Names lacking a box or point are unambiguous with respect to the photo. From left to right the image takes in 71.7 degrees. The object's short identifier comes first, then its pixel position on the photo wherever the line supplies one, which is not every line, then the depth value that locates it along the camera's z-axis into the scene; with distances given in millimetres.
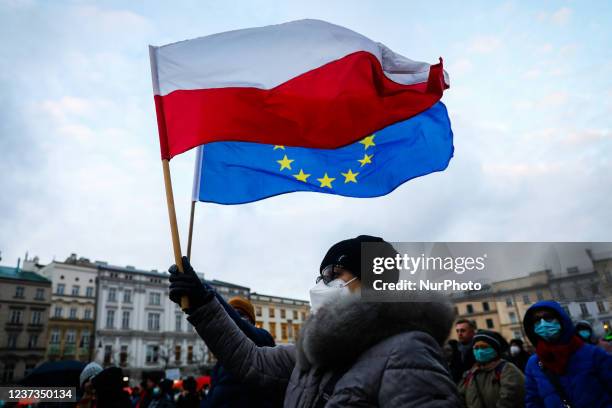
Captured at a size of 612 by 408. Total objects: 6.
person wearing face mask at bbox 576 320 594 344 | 4427
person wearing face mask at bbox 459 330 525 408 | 3870
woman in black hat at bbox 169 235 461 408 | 1447
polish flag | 3295
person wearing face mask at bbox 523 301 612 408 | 3047
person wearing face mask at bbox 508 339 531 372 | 5629
